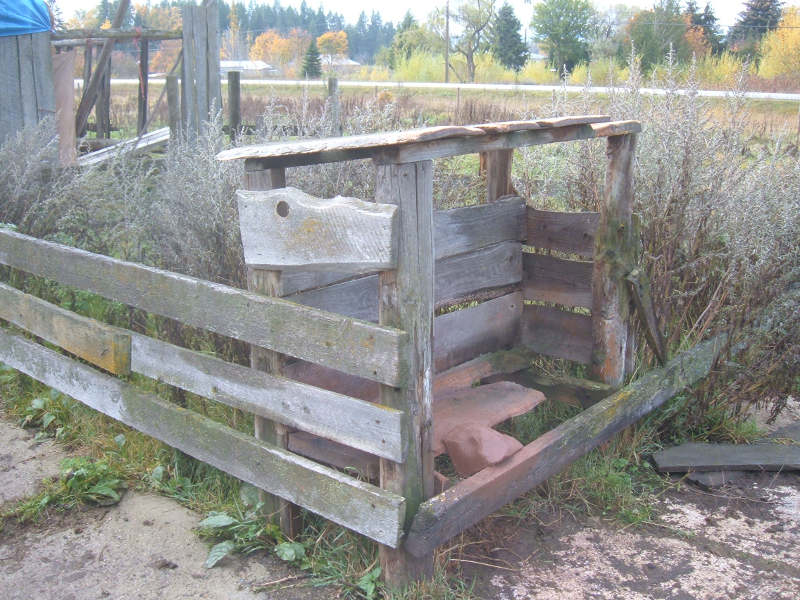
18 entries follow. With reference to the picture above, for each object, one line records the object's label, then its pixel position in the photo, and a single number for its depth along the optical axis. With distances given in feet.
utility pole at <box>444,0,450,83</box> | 146.13
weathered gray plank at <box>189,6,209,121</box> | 25.98
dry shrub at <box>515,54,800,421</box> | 13.43
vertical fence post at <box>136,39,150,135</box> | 31.58
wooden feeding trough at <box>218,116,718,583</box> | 8.07
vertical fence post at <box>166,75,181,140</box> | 28.22
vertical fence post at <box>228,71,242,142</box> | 32.76
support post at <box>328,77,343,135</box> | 18.06
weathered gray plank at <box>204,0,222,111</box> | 26.25
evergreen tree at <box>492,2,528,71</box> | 182.39
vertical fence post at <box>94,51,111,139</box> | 33.30
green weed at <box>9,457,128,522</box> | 10.73
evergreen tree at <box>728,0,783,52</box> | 140.77
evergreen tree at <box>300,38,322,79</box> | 177.17
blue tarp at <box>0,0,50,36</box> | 20.88
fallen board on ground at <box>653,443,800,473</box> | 12.12
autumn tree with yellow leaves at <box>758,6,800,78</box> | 103.24
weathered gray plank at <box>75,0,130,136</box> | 26.28
